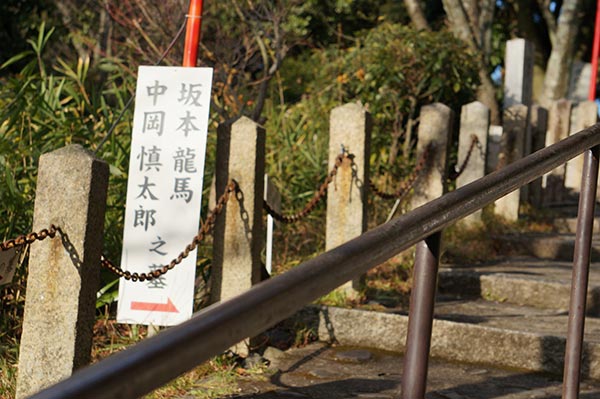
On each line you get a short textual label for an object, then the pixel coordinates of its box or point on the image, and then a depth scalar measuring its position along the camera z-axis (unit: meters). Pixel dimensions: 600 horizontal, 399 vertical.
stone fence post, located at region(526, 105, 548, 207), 8.52
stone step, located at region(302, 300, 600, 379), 4.35
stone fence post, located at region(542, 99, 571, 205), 9.12
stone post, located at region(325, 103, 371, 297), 5.14
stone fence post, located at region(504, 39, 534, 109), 9.02
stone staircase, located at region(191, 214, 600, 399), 3.95
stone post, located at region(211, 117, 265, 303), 4.27
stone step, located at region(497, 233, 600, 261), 6.73
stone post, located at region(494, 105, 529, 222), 7.73
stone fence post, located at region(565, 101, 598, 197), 10.05
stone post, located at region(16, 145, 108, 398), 3.24
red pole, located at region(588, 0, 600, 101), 13.15
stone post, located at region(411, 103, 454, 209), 6.04
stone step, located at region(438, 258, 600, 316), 5.38
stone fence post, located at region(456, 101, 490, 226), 7.28
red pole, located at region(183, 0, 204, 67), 4.61
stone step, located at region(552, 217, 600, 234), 7.74
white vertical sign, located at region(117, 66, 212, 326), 4.08
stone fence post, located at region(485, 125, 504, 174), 8.70
